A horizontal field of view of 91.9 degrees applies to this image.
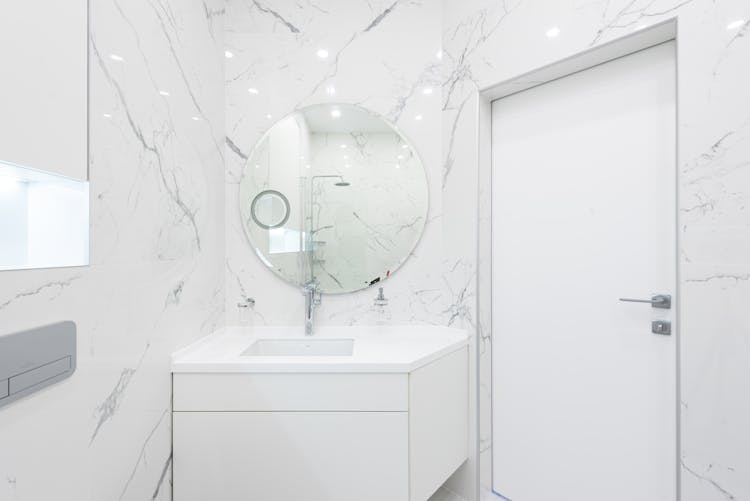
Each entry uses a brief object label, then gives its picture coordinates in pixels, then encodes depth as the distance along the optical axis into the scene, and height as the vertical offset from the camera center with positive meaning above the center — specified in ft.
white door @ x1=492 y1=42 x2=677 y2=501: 4.10 -0.40
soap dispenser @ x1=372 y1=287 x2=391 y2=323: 5.99 -1.02
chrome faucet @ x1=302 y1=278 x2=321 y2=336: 5.64 -0.83
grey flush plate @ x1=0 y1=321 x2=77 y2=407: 2.24 -0.75
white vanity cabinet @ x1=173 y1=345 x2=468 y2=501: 4.25 -2.20
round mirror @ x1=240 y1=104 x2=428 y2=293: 5.87 +0.86
